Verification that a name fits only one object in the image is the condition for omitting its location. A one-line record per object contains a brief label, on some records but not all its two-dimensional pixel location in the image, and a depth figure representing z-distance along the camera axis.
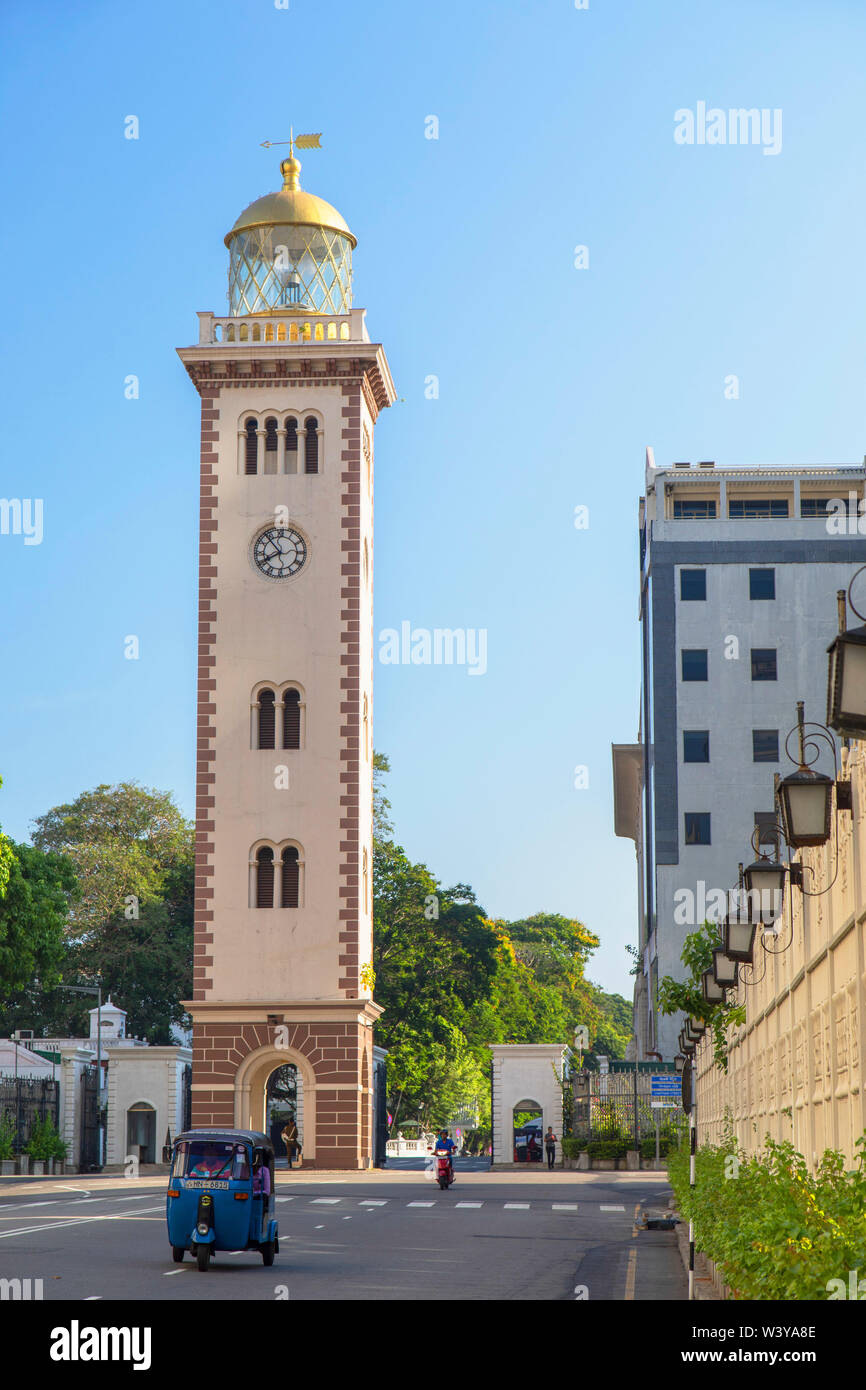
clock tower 53.12
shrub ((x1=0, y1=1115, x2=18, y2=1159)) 57.97
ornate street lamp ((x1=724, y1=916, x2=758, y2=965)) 19.03
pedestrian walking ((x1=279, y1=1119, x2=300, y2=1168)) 53.25
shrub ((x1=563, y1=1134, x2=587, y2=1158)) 62.22
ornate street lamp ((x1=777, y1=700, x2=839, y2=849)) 13.07
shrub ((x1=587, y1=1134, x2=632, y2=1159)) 60.66
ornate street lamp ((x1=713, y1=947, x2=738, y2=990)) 20.77
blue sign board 52.06
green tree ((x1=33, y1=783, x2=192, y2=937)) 88.88
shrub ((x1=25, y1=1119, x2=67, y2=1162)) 60.12
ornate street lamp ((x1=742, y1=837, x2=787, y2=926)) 16.27
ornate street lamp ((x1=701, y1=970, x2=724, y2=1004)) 22.39
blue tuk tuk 21.81
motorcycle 44.19
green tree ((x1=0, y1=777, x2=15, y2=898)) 61.16
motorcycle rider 44.44
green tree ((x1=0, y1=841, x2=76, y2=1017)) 66.25
